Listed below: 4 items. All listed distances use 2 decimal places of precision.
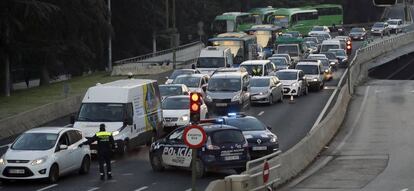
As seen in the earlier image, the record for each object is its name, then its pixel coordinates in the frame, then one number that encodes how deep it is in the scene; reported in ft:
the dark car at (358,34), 343.11
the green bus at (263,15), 342.85
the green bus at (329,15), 375.86
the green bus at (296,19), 334.85
